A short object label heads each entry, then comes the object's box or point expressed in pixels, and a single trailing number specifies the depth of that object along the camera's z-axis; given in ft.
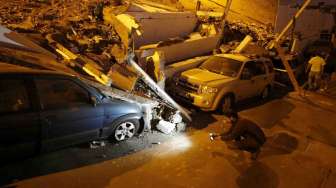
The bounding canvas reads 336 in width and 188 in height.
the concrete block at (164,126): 29.58
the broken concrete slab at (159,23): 39.89
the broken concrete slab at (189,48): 40.57
